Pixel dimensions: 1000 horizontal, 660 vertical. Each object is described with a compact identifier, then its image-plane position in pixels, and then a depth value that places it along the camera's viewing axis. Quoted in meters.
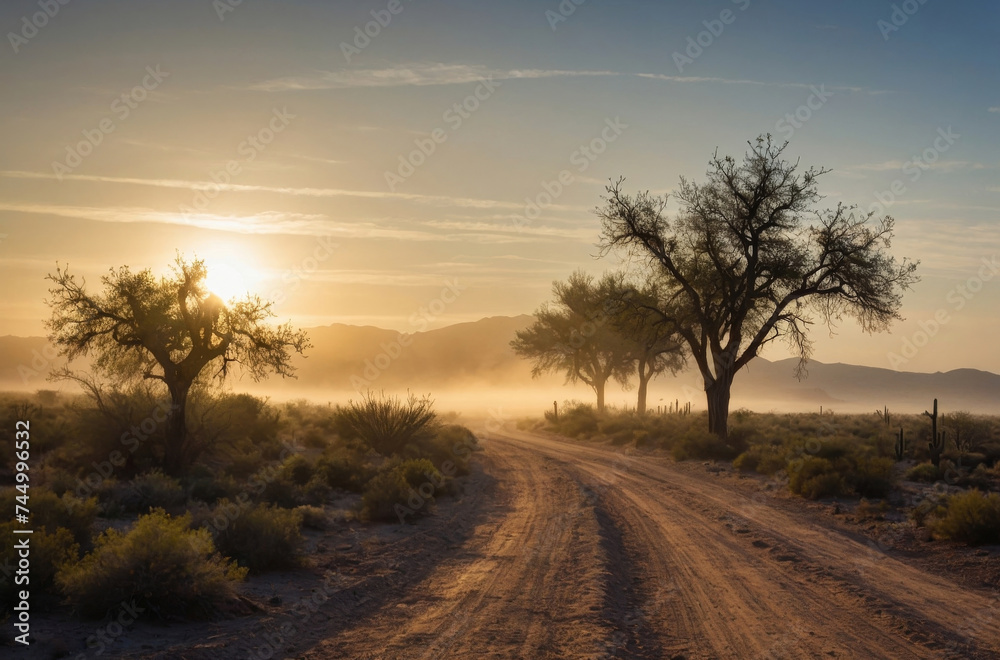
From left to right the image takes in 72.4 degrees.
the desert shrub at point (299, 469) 18.07
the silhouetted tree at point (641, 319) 30.16
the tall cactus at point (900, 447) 23.88
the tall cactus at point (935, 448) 21.47
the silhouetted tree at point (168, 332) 18.94
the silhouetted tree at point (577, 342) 53.28
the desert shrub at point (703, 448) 27.17
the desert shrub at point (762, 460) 21.67
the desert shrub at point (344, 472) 17.95
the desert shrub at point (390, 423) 23.70
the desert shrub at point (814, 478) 17.39
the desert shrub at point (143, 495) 13.44
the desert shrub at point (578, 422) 43.25
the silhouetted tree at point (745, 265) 27.05
